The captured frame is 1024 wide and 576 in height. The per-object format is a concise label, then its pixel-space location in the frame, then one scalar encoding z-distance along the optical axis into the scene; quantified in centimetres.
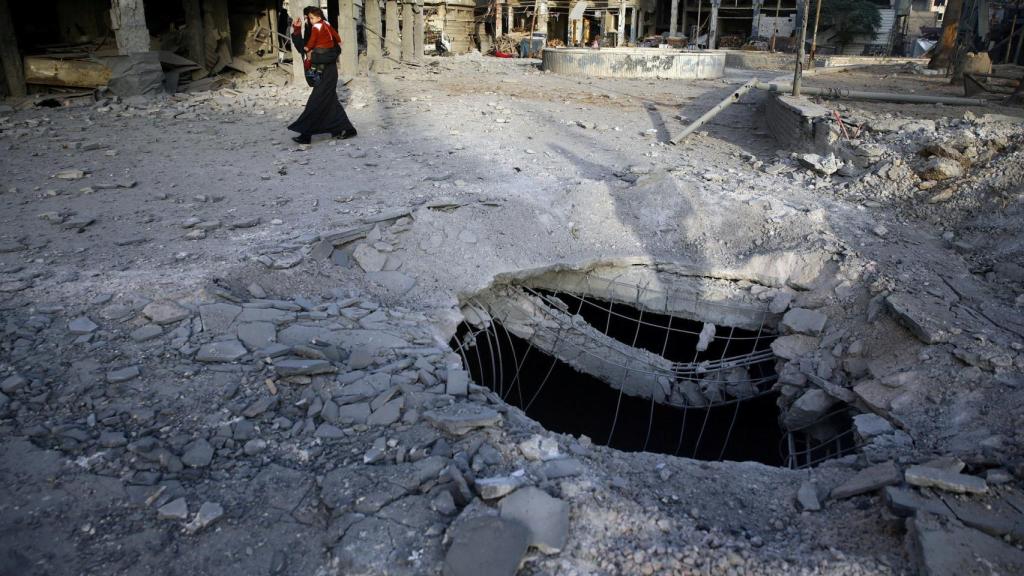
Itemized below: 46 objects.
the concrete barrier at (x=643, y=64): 1536
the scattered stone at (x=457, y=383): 339
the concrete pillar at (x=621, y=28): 2500
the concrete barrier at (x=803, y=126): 716
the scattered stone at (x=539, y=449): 293
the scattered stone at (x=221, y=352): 339
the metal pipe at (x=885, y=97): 806
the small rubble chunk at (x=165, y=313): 364
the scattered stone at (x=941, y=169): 591
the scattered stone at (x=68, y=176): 622
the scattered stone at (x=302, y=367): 330
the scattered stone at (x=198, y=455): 276
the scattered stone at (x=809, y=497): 288
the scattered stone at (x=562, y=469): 282
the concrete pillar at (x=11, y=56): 1023
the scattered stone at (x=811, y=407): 446
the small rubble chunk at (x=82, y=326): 349
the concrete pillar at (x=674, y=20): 2460
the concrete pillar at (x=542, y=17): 2555
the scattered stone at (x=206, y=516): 245
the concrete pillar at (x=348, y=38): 1331
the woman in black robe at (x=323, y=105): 725
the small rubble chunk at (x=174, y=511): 247
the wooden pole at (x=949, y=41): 1388
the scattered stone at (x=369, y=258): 475
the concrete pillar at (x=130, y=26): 1010
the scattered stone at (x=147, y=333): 348
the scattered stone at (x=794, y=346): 491
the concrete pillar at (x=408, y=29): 1648
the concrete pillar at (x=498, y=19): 2584
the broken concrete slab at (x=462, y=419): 302
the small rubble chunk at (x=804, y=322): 493
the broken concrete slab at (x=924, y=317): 416
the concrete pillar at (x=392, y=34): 1595
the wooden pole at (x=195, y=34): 1264
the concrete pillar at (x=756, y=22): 2448
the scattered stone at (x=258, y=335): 356
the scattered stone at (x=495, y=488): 258
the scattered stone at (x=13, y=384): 301
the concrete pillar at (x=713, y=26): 2384
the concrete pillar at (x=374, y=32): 1493
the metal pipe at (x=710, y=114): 822
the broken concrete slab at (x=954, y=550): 234
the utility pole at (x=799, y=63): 779
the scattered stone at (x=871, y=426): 366
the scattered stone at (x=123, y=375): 315
